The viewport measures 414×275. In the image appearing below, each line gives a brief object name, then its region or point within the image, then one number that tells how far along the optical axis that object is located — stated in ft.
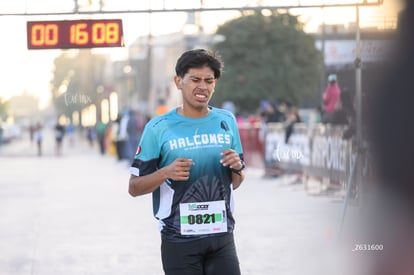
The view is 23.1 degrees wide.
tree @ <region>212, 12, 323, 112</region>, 198.80
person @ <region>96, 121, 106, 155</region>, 133.22
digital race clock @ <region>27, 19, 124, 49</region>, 36.29
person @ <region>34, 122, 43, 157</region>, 139.23
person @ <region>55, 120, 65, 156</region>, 131.75
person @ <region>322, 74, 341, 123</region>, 39.86
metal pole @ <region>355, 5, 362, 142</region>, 33.27
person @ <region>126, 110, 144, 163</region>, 88.63
